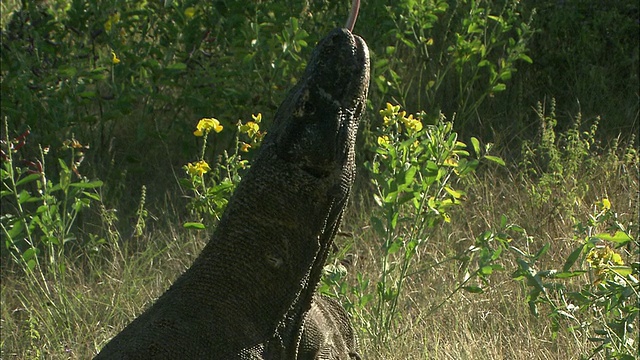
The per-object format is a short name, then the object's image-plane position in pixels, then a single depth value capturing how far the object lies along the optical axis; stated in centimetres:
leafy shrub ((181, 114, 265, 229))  704
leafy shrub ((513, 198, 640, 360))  559
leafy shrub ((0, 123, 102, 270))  732
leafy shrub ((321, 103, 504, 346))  677
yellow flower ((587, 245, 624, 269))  573
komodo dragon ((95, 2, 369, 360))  363
